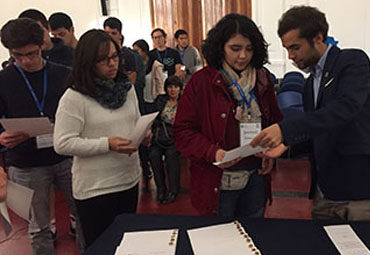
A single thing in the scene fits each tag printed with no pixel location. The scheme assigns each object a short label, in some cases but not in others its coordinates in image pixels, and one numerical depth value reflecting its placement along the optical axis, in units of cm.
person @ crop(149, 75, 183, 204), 379
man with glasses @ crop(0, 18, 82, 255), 191
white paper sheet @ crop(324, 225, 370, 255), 123
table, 128
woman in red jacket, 164
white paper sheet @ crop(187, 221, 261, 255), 128
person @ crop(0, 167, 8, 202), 127
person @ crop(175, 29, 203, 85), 646
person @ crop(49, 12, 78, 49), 318
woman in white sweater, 172
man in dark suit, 138
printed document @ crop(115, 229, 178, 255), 130
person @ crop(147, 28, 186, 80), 590
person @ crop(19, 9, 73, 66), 275
